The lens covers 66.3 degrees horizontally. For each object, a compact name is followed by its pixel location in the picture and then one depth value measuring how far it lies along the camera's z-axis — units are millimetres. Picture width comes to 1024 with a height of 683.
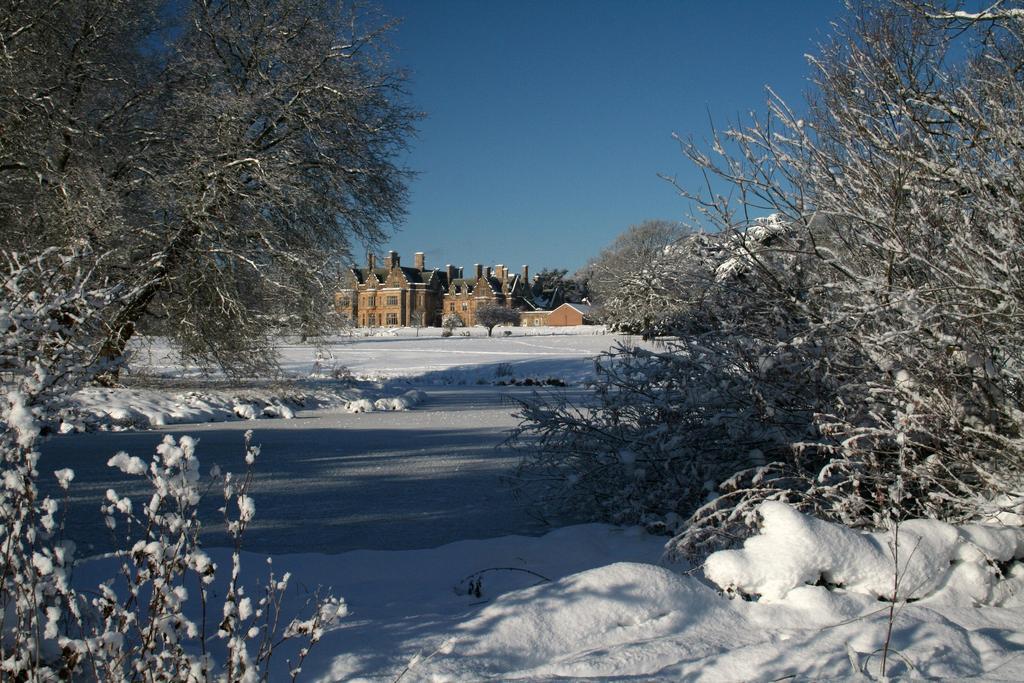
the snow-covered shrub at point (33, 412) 2250
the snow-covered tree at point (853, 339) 3979
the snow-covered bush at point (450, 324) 55125
